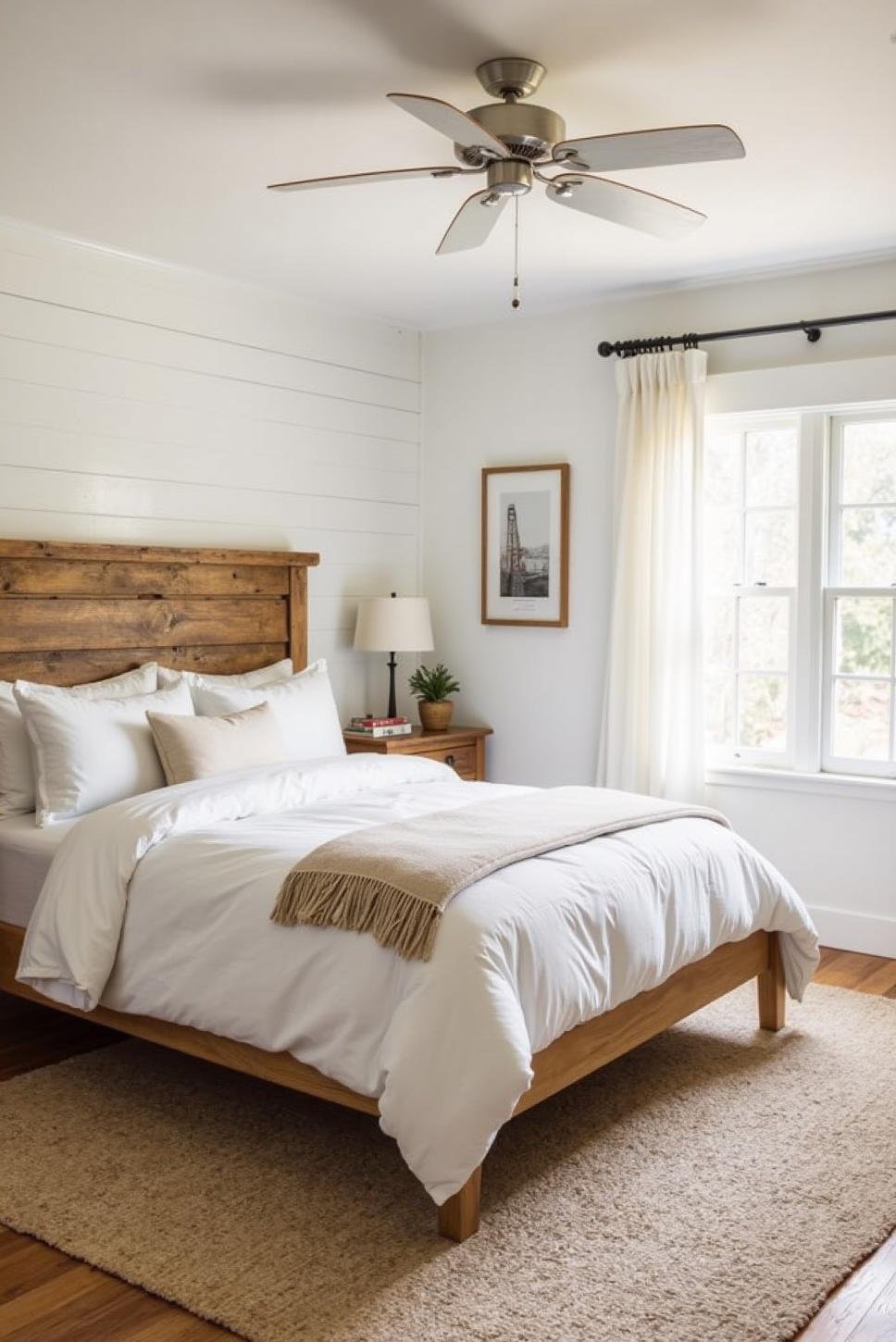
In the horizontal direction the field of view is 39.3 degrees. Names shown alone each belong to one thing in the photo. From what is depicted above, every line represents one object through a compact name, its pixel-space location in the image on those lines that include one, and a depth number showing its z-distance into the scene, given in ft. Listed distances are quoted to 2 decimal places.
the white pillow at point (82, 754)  12.36
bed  9.66
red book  17.17
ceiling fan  8.90
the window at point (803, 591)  15.39
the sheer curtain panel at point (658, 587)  16.16
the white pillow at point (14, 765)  12.67
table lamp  17.52
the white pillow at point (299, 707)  14.51
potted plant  18.01
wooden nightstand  16.78
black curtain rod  14.97
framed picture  17.81
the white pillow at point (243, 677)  14.64
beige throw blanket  8.90
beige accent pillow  12.82
